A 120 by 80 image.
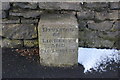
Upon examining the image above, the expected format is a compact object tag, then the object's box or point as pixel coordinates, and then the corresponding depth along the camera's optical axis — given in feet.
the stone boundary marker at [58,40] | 9.86
